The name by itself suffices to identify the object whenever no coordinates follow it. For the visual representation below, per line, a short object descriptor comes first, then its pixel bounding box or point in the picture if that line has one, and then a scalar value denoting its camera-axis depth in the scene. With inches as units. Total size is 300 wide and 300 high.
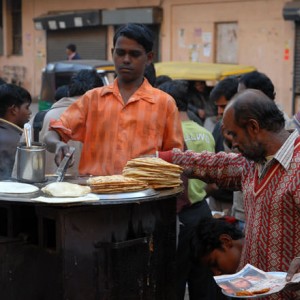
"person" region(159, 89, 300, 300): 122.6
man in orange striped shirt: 159.0
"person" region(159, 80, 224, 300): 193.2
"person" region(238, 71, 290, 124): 199.0
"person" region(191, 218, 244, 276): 149.2
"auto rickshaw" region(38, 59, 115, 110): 509.8
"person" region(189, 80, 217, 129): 396.8
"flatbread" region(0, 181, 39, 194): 138.1
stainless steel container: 146.6
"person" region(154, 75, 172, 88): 269.7
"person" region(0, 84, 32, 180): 200.1
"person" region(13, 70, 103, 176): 192.9
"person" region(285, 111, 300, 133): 175.0
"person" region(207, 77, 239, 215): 217.0
